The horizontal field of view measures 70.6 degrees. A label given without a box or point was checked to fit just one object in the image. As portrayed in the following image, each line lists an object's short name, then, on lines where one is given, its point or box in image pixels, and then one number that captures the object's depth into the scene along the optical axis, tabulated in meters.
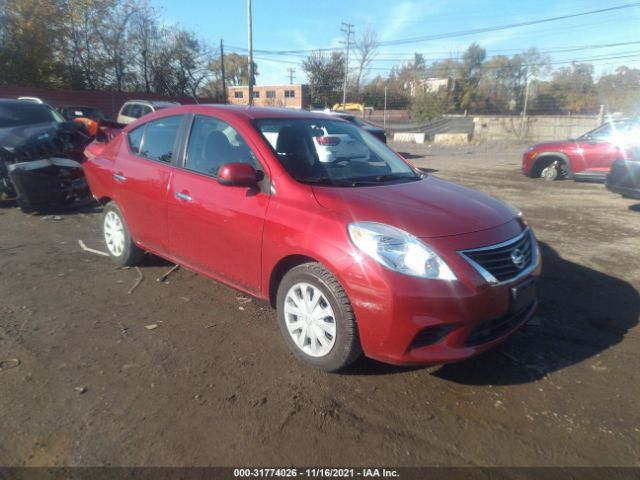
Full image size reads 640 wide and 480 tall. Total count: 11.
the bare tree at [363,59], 50.00
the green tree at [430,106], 33.66
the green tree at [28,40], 26.72
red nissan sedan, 2.59
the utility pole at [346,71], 38.53
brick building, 52.94
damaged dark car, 6.77
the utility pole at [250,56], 24.19
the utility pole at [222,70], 34.02
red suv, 9.98
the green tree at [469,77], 38.39
